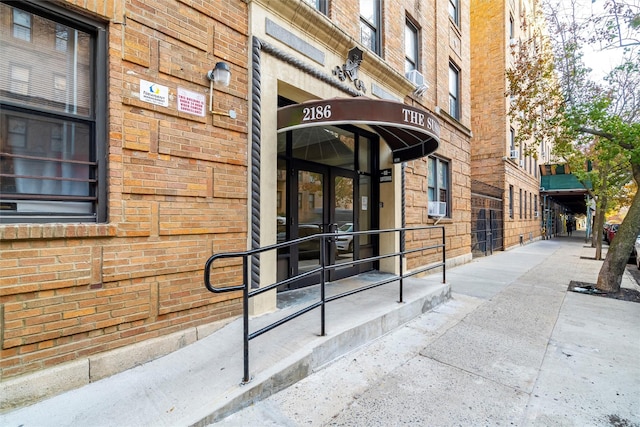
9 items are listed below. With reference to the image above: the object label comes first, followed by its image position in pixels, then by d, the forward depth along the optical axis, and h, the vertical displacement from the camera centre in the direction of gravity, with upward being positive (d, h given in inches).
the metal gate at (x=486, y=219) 449.4 -5.2
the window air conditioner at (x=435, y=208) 305.7 +7.7
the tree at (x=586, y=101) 244.2 +113.0
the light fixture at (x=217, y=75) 132.1 +60.9
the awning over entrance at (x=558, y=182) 797.2 +93.5
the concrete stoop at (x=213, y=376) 83.0 -53.3
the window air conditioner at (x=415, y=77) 278.8 +127.9
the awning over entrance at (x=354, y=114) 147.4 +50.9
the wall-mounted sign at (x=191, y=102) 124.7 +47.3
